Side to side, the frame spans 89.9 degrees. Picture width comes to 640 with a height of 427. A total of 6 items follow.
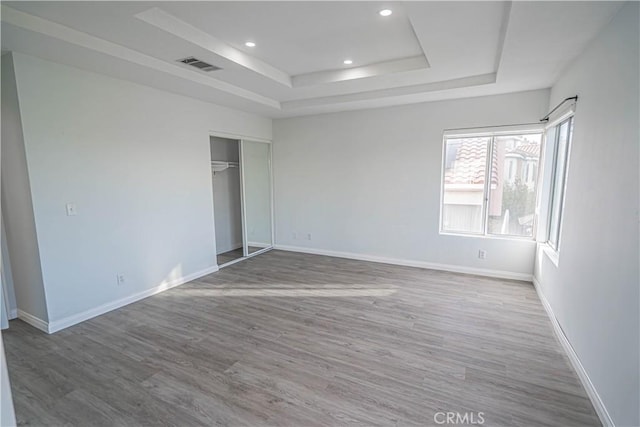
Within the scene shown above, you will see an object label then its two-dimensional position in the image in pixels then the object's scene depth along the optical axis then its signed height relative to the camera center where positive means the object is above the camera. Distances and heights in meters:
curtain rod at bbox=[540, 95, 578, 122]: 2.91 +0.64
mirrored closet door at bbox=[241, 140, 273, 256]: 5.60 -0.46
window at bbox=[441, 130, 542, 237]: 4.34 -0.20
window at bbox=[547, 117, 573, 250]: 3.44 -0.05
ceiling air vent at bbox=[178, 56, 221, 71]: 3.15 +1.08
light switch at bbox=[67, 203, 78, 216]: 3.13 -0.37
